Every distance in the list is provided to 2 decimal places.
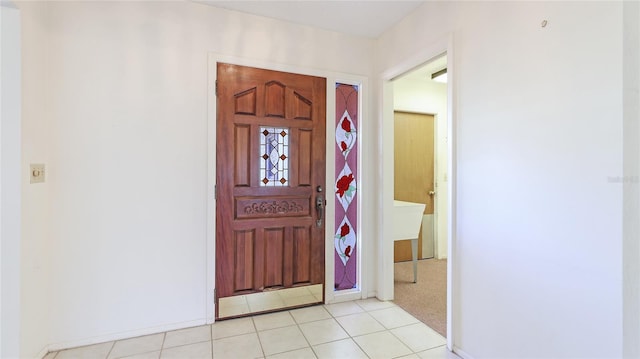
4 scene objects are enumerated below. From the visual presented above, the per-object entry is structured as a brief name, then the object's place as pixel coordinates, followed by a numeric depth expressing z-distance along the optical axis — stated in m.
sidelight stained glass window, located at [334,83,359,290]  2.81
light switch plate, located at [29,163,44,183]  1.77
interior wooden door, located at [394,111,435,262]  4.05
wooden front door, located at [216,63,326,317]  2.39
